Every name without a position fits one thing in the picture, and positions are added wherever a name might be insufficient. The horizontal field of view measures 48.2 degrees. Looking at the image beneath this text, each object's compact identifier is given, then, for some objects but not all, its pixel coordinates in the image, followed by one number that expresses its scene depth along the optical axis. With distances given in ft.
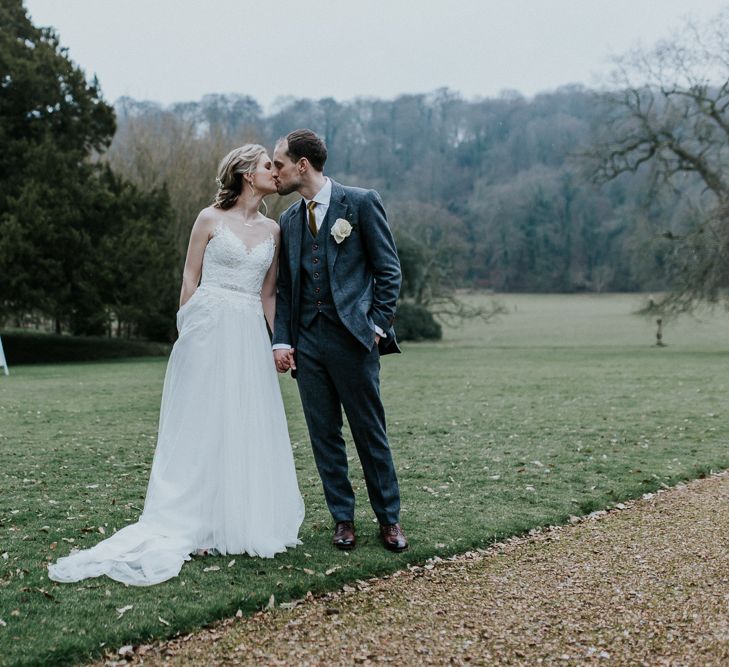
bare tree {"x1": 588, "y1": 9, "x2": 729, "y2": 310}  99.25
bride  15.43
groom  15.29
